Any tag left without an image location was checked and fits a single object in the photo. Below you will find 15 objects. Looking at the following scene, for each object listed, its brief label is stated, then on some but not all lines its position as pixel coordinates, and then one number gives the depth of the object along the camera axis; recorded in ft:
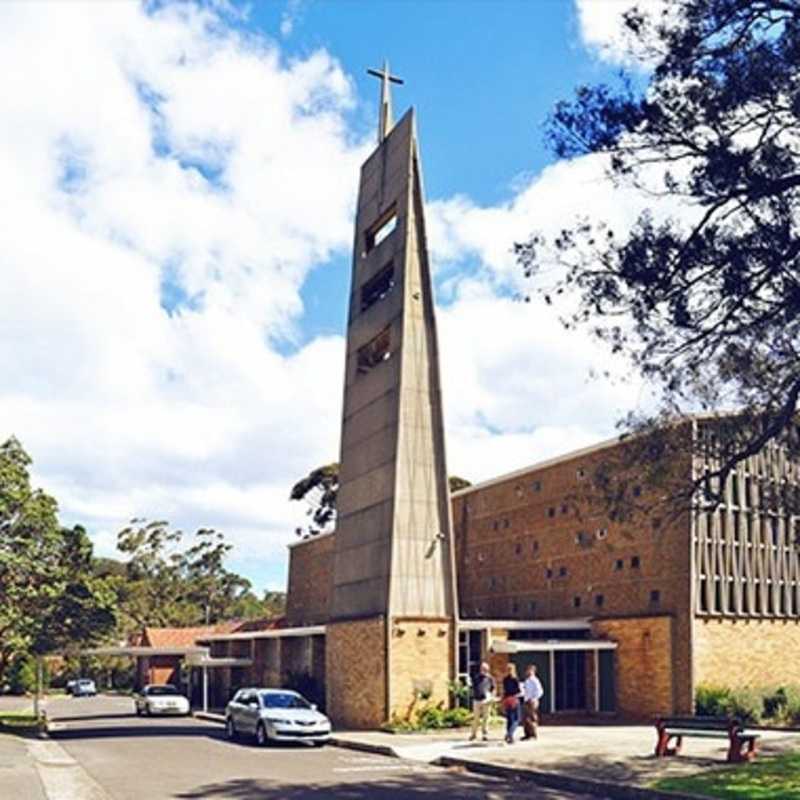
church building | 93.40
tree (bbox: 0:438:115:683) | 112.16
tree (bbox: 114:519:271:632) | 285.02
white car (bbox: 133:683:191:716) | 129.29
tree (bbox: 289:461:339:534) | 224.12
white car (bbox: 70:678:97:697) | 242.58
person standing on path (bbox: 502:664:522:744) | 74.16
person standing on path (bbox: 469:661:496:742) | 77.56
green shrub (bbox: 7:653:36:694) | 247.70
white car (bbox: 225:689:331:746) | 77.51
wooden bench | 58.44
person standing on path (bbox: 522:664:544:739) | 75.92
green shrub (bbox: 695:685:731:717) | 92.73
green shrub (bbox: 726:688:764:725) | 91.40
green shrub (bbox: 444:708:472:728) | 88.07
